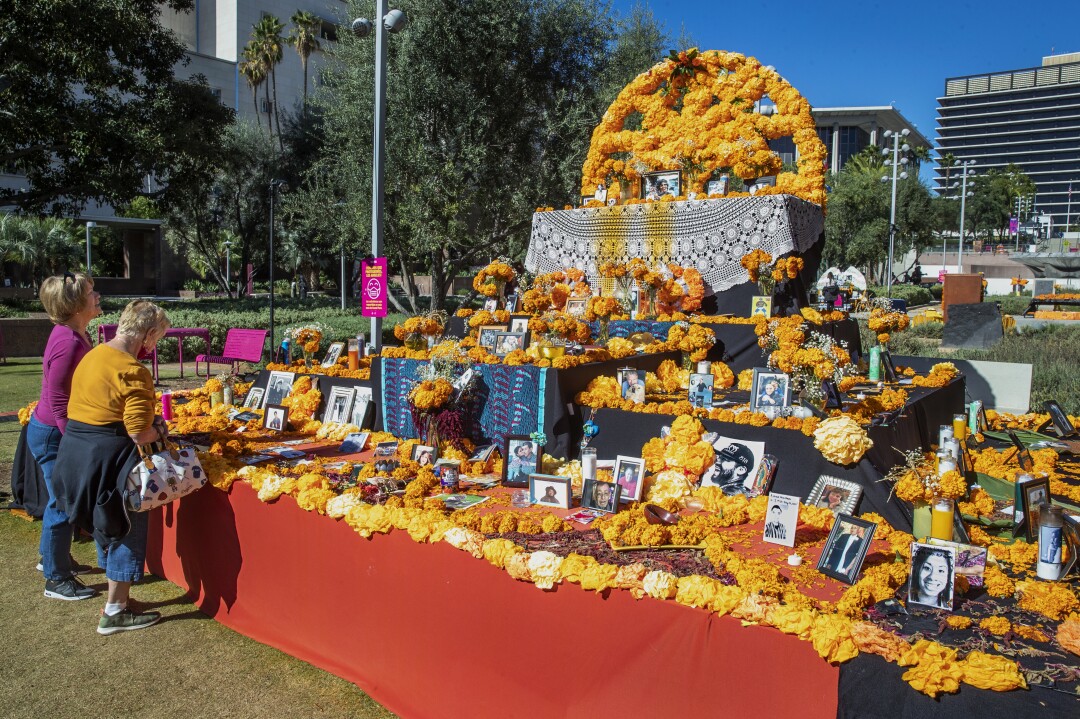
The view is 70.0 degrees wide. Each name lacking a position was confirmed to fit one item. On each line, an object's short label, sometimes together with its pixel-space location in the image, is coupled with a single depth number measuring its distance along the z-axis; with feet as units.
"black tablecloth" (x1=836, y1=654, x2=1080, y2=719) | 7.05
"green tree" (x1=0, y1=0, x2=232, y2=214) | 49.57
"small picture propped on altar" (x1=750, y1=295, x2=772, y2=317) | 25.25
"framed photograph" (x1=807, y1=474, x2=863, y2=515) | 12.39
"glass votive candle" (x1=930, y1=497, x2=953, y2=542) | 10.46
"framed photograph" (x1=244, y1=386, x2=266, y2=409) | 21.63
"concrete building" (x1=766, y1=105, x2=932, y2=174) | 272.92
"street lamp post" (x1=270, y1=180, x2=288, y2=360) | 37.69
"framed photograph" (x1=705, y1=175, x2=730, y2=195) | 29.53
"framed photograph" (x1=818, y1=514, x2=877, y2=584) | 9.65
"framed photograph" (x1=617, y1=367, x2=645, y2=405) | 16.99
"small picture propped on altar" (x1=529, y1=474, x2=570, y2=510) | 13.29
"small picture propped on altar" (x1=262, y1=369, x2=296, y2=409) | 21.03
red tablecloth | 8.45
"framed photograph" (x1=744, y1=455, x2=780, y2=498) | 13.52
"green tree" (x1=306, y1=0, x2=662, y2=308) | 52.42
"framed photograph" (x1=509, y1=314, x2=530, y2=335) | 22.17
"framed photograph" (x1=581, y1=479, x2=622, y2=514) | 12.83
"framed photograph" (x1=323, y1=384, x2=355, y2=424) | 19.47
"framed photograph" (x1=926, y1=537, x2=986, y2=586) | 9.54
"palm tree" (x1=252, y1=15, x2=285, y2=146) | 116.06
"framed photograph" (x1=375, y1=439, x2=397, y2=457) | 16.69
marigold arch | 29.78
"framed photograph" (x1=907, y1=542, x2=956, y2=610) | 8.93
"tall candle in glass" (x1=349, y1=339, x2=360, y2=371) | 21.18
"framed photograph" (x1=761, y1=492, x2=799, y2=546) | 11.18
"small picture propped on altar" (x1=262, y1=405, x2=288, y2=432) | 19.03
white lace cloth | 26.76
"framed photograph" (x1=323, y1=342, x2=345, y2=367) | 22.15
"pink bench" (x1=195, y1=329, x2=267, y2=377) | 36.63
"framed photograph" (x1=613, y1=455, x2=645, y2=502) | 13.42
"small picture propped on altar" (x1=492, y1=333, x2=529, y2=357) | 20.86
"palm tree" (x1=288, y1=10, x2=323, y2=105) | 117.91
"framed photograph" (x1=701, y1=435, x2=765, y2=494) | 13.89
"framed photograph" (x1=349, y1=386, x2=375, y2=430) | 18.97
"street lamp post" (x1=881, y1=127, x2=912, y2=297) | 84.12
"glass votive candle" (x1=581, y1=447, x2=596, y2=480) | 14.01
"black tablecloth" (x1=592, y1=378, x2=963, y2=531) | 12.39
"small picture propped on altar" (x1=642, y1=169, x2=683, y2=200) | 30.12
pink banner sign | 29.32
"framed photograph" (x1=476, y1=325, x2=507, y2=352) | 21.62
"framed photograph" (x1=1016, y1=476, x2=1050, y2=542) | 10.95
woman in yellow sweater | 11.91
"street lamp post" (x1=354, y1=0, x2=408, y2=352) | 30.93
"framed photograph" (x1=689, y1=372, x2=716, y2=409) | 16.62
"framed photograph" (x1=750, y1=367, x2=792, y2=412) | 15.26
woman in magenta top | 13.57
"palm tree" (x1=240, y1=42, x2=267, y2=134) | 117.08
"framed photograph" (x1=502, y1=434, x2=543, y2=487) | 14.70
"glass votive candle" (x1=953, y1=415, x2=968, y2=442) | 17.31
